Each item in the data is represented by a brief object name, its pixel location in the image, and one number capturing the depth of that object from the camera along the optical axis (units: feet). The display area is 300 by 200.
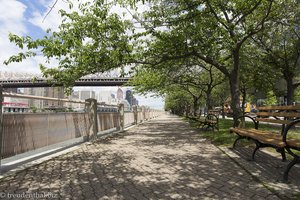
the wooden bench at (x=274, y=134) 10.15
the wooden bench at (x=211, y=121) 29.89
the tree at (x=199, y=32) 22.18
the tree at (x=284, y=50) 36.25
